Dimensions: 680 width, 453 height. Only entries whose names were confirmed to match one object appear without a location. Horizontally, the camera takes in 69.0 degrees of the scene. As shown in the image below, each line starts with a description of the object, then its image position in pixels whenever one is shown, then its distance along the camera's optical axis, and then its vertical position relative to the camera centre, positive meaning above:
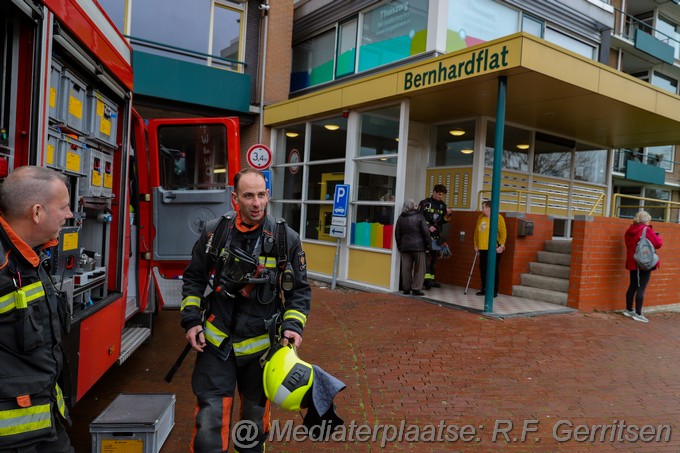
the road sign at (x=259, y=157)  9.44 +0.98
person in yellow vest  8.83 -0.29
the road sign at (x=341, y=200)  9.47 +0.25
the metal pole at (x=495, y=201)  7.54 +0.32
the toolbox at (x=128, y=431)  3.09 -1.45
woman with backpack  8.32 -0.59
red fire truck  2.54 +0.29
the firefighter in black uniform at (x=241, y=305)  2.73 -0.57
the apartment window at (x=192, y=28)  12.05 +4.46
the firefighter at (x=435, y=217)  9.41 +0.03
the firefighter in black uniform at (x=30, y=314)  1.75 -0.44
